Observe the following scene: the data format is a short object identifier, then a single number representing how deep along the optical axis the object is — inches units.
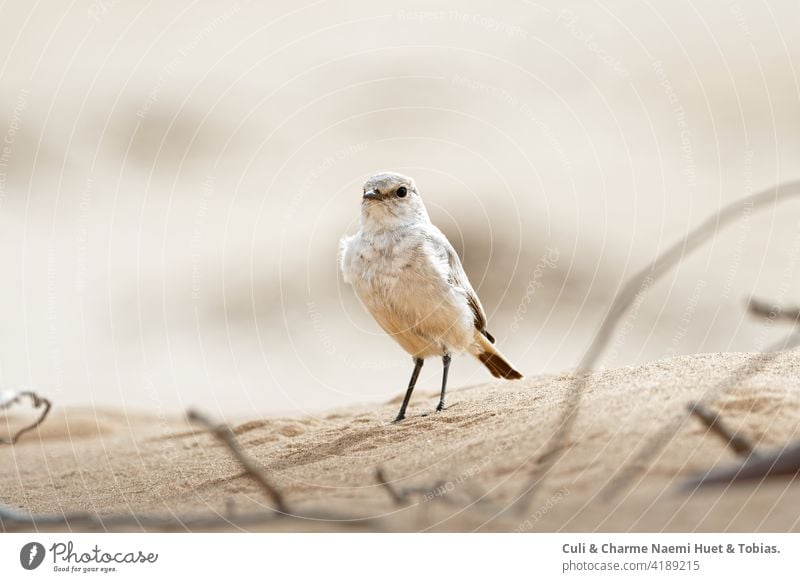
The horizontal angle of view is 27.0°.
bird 388.5
